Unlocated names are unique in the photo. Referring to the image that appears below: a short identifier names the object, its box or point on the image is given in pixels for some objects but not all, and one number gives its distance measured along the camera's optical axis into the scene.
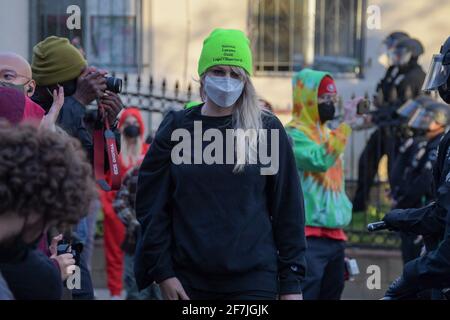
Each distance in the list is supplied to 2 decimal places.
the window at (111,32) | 22.45
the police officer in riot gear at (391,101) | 17.79
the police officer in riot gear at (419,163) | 13.58
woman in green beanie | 7.35
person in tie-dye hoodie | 10.76
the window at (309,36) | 22.72
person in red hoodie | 15.64
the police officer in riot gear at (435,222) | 7.16
